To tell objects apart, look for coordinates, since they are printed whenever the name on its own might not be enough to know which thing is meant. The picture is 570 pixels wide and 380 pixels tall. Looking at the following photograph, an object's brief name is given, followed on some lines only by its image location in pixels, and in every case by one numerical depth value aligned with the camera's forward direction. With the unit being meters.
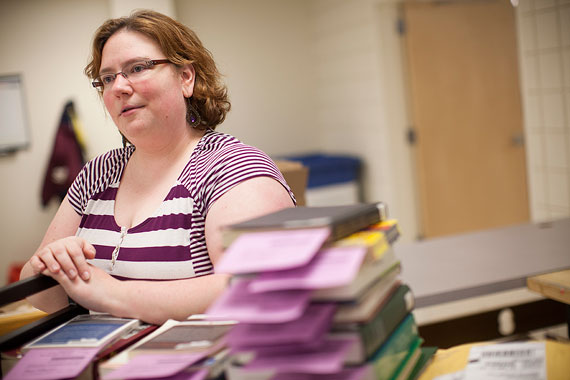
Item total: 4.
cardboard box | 4.92
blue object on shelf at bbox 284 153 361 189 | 7.36
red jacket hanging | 7.29
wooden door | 7.36
